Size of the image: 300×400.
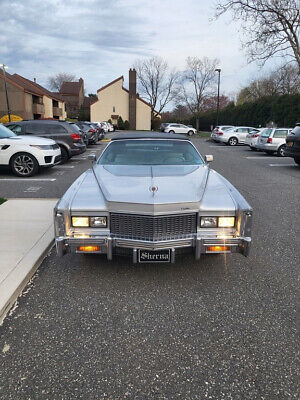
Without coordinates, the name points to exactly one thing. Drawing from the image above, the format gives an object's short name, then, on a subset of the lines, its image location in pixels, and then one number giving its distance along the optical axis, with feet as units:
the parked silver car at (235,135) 82.64
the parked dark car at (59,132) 39.65
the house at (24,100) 131.23
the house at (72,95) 259.39
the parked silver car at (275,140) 55.01
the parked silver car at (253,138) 63.41
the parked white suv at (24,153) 29.91
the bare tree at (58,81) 314.35
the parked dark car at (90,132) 67.91
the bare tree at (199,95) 206.72
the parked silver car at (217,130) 86.89
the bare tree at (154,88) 239.91
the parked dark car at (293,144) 37.04
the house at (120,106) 192.75
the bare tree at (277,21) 77.92
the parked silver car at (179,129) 138.31
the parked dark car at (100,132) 81.69
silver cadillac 10.00
